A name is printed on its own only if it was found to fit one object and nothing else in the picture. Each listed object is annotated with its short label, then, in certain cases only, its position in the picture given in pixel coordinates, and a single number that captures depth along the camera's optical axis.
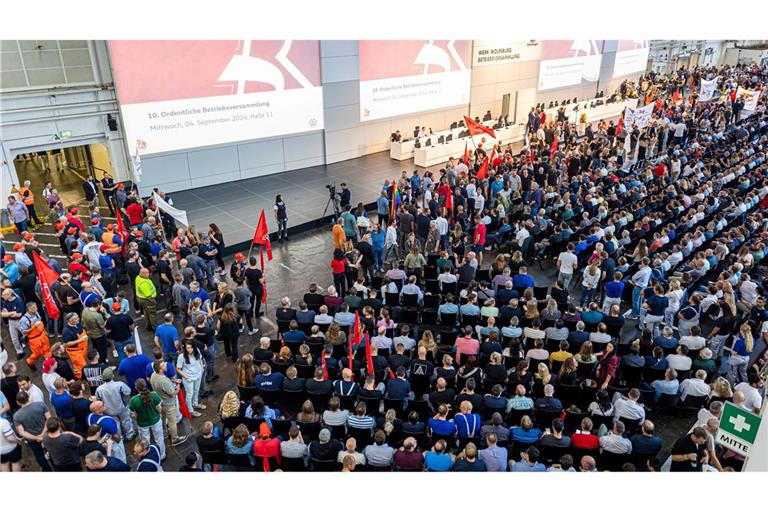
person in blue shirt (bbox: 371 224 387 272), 12.77
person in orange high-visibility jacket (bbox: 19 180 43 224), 14.63
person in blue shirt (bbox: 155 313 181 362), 8.59
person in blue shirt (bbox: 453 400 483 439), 7.13
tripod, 15.95
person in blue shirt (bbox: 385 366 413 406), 7.79
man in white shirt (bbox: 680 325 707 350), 8.79
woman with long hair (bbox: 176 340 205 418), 8.11
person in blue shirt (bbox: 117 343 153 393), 7.80
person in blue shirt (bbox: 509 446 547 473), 6.35
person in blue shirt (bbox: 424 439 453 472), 6.42
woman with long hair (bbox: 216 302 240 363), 9.27
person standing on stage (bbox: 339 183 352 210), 15.59
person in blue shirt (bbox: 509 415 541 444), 6.95
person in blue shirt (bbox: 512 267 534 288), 10.91
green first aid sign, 5.59
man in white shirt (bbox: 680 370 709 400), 8.05
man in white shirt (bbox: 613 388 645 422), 7.35
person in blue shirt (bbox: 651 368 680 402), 8.12
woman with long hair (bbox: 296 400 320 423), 7.17
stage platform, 15.95
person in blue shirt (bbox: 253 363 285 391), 7.88
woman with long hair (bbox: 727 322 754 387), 8.71
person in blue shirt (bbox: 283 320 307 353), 9.07
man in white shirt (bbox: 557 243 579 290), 11.39
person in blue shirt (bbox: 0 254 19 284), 10.43
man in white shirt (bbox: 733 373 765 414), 7.56
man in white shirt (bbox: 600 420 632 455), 6.74
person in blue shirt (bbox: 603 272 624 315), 10.61
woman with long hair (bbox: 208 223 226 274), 12.31
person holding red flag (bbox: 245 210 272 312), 10.76
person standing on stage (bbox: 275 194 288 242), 14.51
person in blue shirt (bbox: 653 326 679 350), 8.80
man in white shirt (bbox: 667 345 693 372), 8.43
